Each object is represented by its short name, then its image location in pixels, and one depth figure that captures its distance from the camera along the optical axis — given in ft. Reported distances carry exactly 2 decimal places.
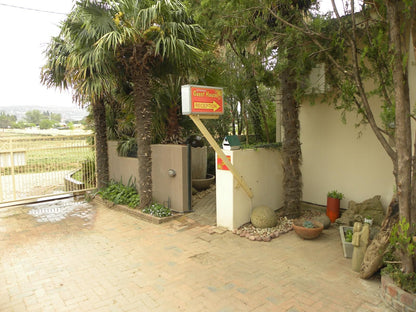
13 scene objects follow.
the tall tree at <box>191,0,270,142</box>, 16.52
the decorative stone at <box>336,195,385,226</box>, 19.19
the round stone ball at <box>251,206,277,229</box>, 19.59
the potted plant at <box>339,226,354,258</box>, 15.66
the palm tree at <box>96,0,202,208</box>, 20.40
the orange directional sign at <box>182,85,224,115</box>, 16.72
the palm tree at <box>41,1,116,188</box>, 21.57
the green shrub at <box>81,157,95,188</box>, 30.99
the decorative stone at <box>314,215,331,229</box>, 19.79
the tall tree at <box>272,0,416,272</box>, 11.44
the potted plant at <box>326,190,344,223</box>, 21.11
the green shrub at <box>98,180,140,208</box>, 25.57
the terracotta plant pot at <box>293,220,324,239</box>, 17.75
